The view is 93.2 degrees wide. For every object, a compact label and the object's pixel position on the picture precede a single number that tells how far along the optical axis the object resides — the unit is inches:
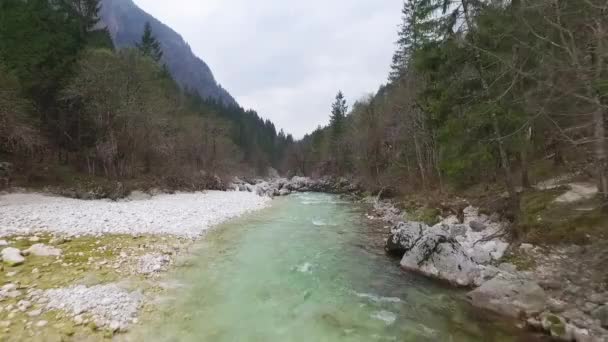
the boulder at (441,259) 308.9
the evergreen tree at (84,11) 1071.7
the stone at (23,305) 202.8
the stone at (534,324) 217.6
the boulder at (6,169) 587.3
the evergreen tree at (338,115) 2107.9
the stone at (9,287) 219.0
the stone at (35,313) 198.6
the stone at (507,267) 297.2
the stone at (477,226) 427.8
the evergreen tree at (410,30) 413.4
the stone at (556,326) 203.6
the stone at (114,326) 198.1
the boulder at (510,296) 237.6
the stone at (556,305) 225.3
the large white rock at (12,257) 262.1
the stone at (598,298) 217.2
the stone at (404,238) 395.9
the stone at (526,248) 321.1
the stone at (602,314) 199.5
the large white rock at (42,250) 288.7
